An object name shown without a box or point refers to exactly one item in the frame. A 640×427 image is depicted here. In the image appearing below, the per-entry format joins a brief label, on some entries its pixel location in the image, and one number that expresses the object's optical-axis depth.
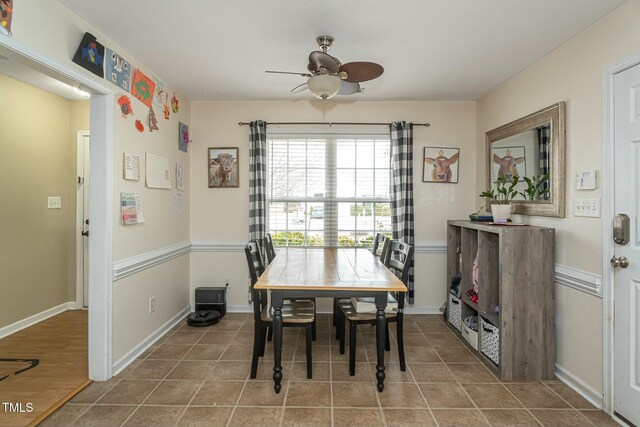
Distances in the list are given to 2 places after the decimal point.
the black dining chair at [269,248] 3.26
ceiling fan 2.08
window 3.76
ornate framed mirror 2.36
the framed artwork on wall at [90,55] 2.06
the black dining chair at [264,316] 2.27
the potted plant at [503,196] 2.74
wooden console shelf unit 2.33
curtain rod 3.69
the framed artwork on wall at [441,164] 3.70
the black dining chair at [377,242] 3.30
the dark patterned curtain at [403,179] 3.61
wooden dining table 2.01
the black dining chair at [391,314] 2.35
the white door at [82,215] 3.65
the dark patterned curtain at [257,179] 3.61
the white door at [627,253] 1.82
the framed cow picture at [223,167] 3.70
